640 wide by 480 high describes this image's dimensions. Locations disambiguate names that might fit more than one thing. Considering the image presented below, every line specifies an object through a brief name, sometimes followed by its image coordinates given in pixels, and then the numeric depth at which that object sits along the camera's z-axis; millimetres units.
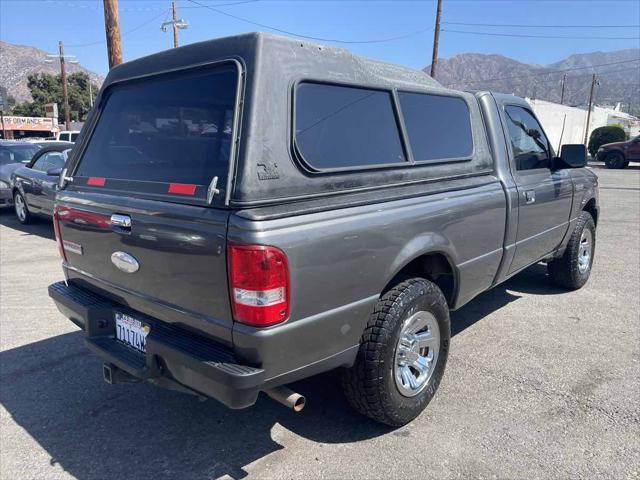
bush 31688
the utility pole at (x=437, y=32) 23906
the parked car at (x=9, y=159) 10914
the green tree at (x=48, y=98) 66062
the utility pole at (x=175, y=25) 25542
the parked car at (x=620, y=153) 24781
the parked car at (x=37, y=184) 8719
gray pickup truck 2238
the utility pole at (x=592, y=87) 40969
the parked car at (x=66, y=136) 24359
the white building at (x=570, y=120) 37406
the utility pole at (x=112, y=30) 11195
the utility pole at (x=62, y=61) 36000
